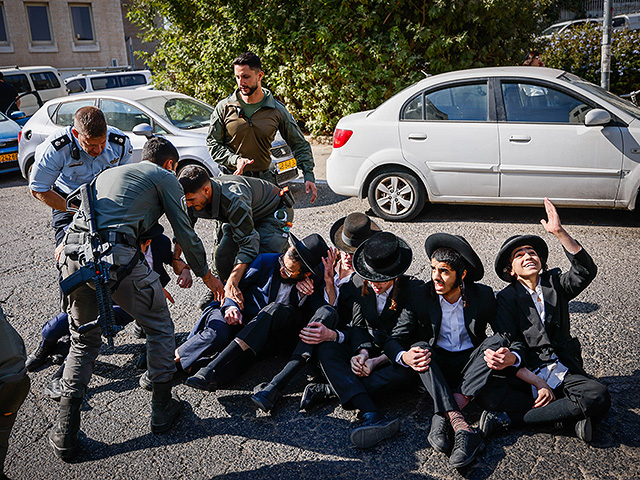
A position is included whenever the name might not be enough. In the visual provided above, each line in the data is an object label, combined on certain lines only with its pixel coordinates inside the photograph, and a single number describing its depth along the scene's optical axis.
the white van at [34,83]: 17.75
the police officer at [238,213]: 4.33
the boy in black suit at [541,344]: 3.41
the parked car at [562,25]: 19.75
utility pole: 9.60
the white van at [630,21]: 21.28
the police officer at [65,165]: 4.41
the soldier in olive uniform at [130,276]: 3.41
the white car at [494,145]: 6.70
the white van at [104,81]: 20.00
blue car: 11.23
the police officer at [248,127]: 5.51
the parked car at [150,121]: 8.70
